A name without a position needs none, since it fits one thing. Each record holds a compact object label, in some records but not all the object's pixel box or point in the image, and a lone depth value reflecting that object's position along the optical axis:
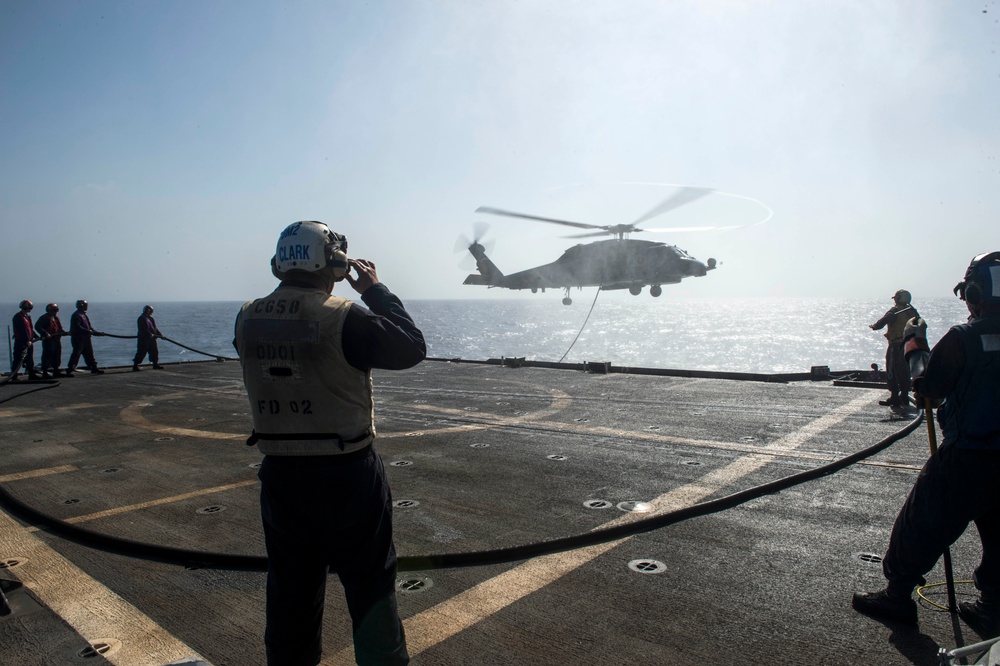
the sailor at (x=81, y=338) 18.48
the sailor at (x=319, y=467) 2.84
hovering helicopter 27.27
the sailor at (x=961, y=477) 3.65
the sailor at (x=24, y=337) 17.17
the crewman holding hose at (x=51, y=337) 17.92
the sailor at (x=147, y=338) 20.31
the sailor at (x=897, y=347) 10.40
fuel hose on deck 4.61
